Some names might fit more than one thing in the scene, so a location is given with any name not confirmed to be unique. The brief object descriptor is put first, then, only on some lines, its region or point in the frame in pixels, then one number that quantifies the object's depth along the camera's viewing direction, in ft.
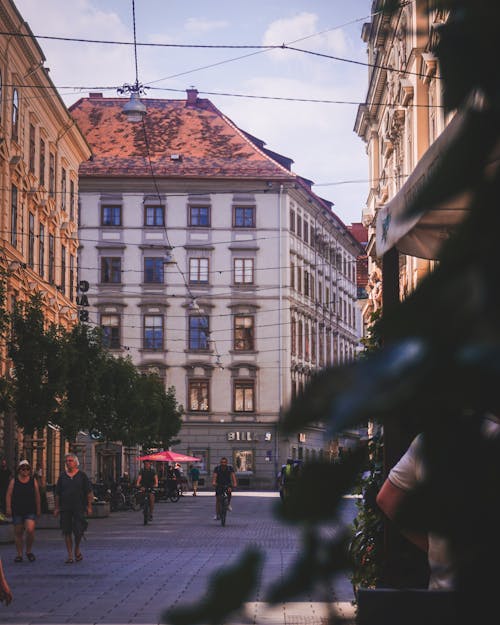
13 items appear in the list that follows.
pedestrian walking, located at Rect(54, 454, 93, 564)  57.93
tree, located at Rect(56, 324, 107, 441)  110.01
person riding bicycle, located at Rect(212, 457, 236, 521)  97.14
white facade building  219.61
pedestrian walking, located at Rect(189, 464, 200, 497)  198.86
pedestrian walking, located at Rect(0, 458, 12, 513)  96.53
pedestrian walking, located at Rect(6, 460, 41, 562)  58.29
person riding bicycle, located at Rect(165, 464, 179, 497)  162.40
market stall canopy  160.41
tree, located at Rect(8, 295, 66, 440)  107.65
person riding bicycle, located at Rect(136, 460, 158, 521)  98.48
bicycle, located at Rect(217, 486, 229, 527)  95.35
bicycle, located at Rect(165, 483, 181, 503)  162.81
